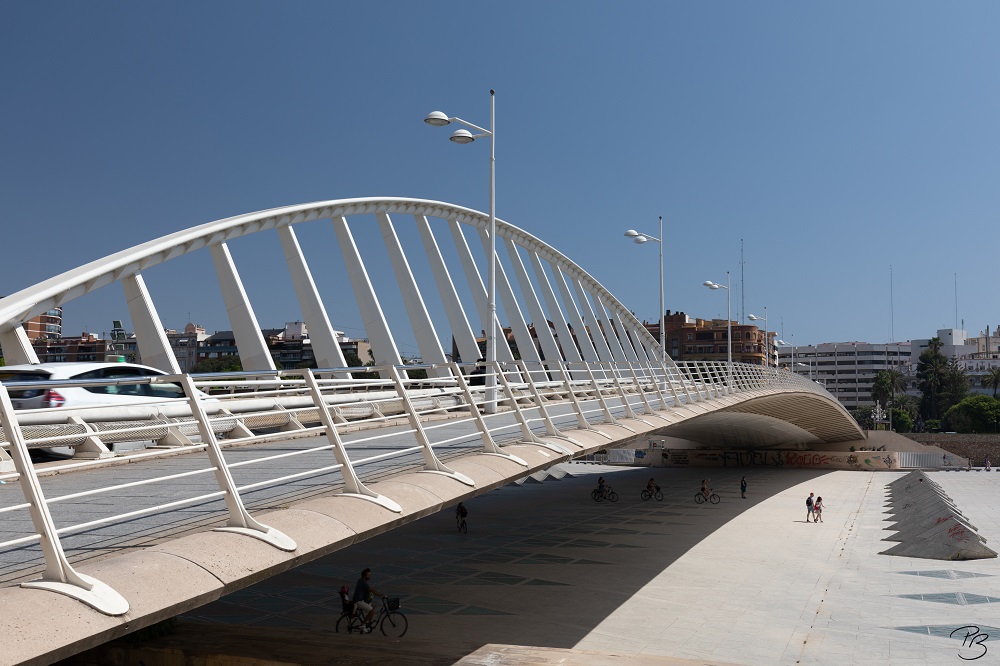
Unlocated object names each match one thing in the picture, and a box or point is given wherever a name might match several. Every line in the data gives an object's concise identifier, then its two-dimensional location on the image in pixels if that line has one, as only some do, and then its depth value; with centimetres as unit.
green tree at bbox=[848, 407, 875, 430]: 14700
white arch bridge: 523
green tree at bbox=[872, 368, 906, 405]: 14675
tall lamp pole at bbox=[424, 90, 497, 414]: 2291
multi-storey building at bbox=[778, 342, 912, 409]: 19488
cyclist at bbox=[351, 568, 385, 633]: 1689
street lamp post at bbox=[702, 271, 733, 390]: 5756
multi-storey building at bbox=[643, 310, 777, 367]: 14450
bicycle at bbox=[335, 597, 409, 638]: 1698
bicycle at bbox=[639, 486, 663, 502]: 4869
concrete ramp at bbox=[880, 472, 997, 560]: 2773
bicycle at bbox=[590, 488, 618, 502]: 4675
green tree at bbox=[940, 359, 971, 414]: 13388
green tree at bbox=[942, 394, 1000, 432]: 10456
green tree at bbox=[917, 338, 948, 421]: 13709
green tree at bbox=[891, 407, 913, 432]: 13238
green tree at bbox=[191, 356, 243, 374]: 8201
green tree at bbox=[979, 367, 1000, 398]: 14725
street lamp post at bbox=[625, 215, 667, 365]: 4162
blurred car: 1265
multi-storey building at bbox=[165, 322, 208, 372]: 13588
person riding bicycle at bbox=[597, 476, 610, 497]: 4659
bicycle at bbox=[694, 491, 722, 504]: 4675
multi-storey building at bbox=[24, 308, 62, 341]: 14114
